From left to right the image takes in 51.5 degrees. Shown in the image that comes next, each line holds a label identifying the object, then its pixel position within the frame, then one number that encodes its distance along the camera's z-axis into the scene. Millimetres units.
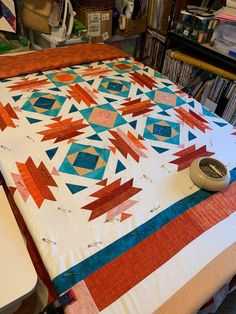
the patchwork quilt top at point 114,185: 689
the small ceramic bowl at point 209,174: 918
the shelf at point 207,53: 1753
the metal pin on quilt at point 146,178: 960
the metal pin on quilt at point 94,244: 740
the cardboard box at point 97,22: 2043
